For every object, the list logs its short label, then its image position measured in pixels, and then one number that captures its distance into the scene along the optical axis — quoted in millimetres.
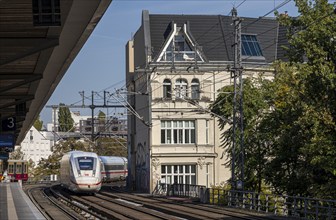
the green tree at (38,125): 191462
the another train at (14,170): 94500
